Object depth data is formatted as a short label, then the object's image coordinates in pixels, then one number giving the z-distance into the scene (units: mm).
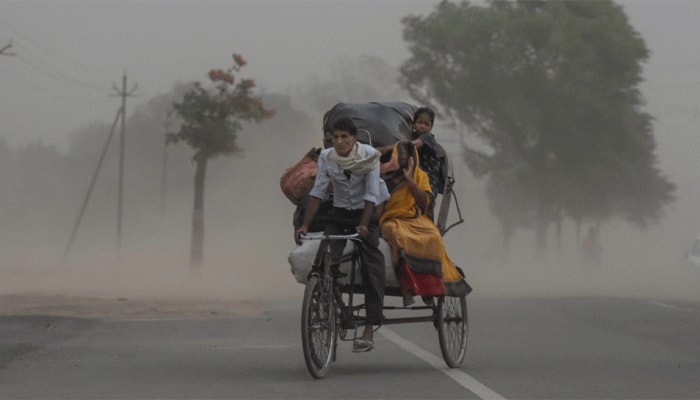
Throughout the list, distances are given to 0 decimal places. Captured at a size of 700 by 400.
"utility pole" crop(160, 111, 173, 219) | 94531
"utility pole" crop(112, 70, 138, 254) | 74562
